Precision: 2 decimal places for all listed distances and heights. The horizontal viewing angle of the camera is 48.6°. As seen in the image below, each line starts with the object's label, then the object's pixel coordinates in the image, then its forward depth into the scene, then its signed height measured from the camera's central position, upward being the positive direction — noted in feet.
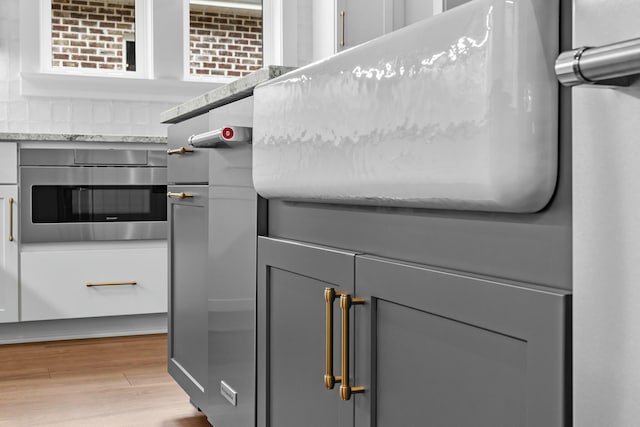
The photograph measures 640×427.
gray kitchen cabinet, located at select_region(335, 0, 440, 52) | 11.35 +3.07
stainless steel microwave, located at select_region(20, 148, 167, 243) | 10.58 +0.00
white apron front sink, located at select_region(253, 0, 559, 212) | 2.26 +0.31
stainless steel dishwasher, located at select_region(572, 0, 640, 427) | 1.92 -0.12
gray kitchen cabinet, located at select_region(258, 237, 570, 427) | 2.31 -0.63
